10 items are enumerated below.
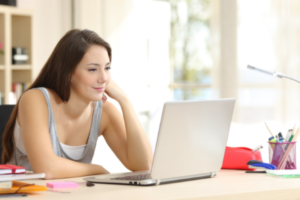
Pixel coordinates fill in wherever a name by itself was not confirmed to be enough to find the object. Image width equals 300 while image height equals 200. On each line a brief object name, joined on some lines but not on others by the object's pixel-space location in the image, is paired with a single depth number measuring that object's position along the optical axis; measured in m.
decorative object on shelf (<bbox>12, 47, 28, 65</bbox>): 6.88
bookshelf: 6.65
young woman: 3.77
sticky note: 3.26
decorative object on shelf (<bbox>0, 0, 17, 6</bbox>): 6.83
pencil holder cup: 3.58
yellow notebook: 3.16
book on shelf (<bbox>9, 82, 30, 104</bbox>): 6.87
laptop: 3.28
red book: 3.24
